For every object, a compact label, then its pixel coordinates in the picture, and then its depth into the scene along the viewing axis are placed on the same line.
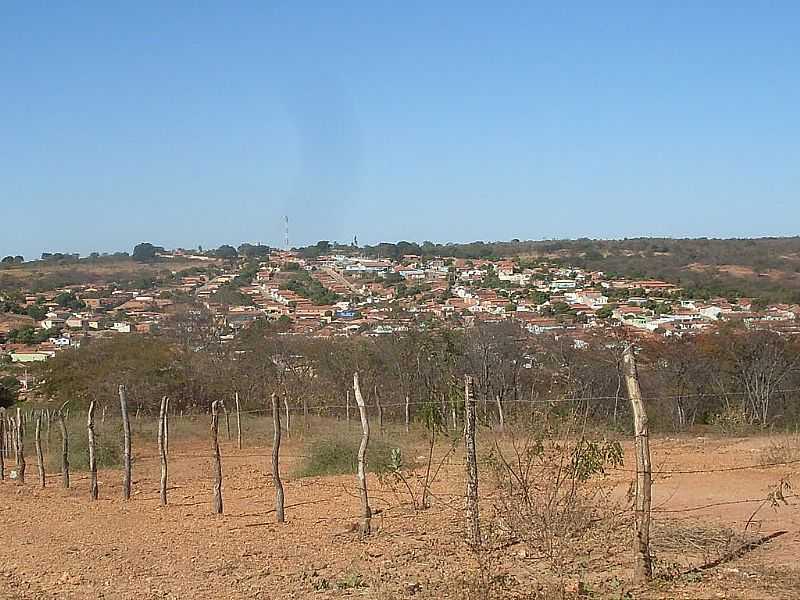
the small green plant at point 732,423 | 18.98
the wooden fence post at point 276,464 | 10.18
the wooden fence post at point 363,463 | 9.40
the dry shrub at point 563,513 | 7.40
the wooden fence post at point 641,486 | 6.22
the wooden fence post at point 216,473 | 10.84
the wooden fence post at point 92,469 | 12.45
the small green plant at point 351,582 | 6.95
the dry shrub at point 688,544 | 6.70
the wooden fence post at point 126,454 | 12.21
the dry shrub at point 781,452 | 13.27
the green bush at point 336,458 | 14.40
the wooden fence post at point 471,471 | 7.79
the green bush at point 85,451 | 17.22
